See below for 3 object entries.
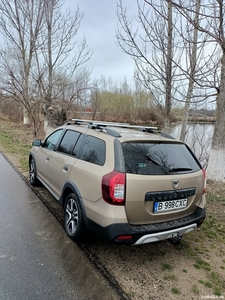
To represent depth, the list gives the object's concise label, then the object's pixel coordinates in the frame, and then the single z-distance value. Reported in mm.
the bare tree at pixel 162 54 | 6218
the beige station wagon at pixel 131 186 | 2383
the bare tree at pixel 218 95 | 4922
